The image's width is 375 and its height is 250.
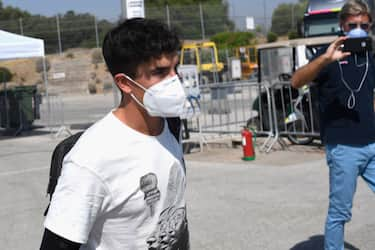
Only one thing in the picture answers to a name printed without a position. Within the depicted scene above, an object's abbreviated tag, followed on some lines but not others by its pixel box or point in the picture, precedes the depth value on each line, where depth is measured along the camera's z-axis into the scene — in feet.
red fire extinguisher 34.88
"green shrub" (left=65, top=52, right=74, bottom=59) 146.41
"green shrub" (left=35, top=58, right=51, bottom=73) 152.76
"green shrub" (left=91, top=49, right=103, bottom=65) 149.79
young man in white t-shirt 7.10
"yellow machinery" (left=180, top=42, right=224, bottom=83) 103.60
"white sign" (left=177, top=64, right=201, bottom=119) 38.58
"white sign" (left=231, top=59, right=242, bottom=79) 101.71
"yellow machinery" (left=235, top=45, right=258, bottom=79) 113.50
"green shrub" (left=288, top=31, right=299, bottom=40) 140.79
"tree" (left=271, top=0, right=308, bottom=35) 160.76
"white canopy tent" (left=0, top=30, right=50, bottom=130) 48.77
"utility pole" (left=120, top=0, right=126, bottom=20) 33.46
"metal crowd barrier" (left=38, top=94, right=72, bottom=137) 53.11
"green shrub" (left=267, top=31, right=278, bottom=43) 149.28
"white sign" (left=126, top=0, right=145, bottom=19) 33.22
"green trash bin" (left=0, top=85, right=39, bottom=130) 58.18
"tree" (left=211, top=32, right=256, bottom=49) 141.28
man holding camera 14.62
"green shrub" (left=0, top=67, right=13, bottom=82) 143.33
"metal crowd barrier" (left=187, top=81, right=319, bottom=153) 38.32
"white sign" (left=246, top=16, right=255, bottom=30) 128.67
